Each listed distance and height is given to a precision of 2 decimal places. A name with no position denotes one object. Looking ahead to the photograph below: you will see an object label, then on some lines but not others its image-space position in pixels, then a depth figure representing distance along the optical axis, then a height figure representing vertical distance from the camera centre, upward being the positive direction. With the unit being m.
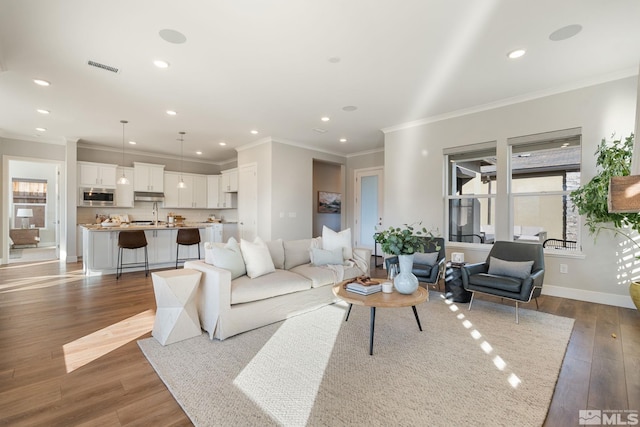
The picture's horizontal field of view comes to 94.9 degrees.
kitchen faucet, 8.34 +0.04
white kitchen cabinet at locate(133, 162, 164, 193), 7.78 +0.92
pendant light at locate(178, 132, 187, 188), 6.39 +1.67
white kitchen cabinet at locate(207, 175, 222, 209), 8.98 +0.63
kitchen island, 5.24 -0.73
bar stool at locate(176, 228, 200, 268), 5.77 -0.50
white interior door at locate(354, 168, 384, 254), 7.54 +0.22
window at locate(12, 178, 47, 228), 8.84 +0.27
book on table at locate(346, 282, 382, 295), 2.73 -0.72
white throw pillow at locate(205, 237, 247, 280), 3.03 -0.49
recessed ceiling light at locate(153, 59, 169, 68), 3.25 +1.66
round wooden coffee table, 2.49 -0.77
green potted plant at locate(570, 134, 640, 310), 3.22 +0.19
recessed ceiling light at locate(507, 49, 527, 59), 3.07 +1.69
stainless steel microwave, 7.05 +0.36
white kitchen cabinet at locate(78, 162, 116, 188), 7.00 +0.89
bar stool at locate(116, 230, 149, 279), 5.07 -0.55
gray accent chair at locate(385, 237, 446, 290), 3.89 -0.77
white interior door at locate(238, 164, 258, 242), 6.95 +0.26
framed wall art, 8.81 +0.31
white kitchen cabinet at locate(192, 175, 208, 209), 8.80 +0.60
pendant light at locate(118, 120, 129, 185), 5.45 +0.92
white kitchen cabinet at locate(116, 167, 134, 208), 7.60 +0.53
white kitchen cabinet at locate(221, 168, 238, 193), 8.06 +0.88
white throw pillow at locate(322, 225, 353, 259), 4.09 -0.42
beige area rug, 1.71 -1.17
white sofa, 2.68 -0.82
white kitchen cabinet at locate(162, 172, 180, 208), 8.29 +0.61
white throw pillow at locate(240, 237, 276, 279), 3.23 -0.53
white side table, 2.61 -0.86
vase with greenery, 2.76 -0.37
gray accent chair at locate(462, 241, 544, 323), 3.14 -0.75
